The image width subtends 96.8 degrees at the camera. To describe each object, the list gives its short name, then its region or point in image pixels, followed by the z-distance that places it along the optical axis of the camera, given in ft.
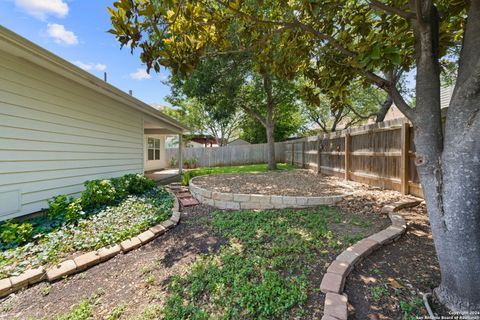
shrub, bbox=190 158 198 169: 49.45
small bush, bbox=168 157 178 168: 51.78
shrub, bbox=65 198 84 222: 12.03
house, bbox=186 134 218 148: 84.47
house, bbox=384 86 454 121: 30.27
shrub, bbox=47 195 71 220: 12.36
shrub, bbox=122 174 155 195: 18.63
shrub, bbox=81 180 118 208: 14.15
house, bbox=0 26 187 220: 11.40
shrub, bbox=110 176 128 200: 16.56
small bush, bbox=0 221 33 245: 9.60
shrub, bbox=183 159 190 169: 48.88
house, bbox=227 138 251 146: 72.05
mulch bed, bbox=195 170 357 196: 17.04
